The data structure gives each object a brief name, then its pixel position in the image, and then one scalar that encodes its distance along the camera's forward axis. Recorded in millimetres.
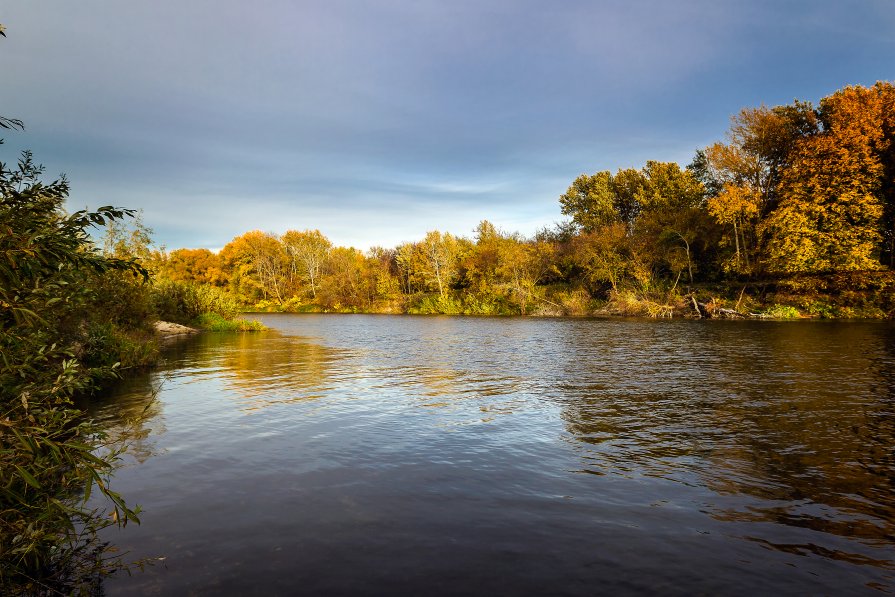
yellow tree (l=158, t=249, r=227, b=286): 119844
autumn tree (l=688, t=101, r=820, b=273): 56875
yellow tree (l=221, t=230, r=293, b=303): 117075
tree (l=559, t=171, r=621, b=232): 85125
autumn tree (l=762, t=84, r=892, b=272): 48812
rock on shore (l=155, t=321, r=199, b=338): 44025
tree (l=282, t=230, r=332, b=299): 119250
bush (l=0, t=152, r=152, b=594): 4484
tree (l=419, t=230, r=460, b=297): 93938
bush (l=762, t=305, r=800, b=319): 52000
